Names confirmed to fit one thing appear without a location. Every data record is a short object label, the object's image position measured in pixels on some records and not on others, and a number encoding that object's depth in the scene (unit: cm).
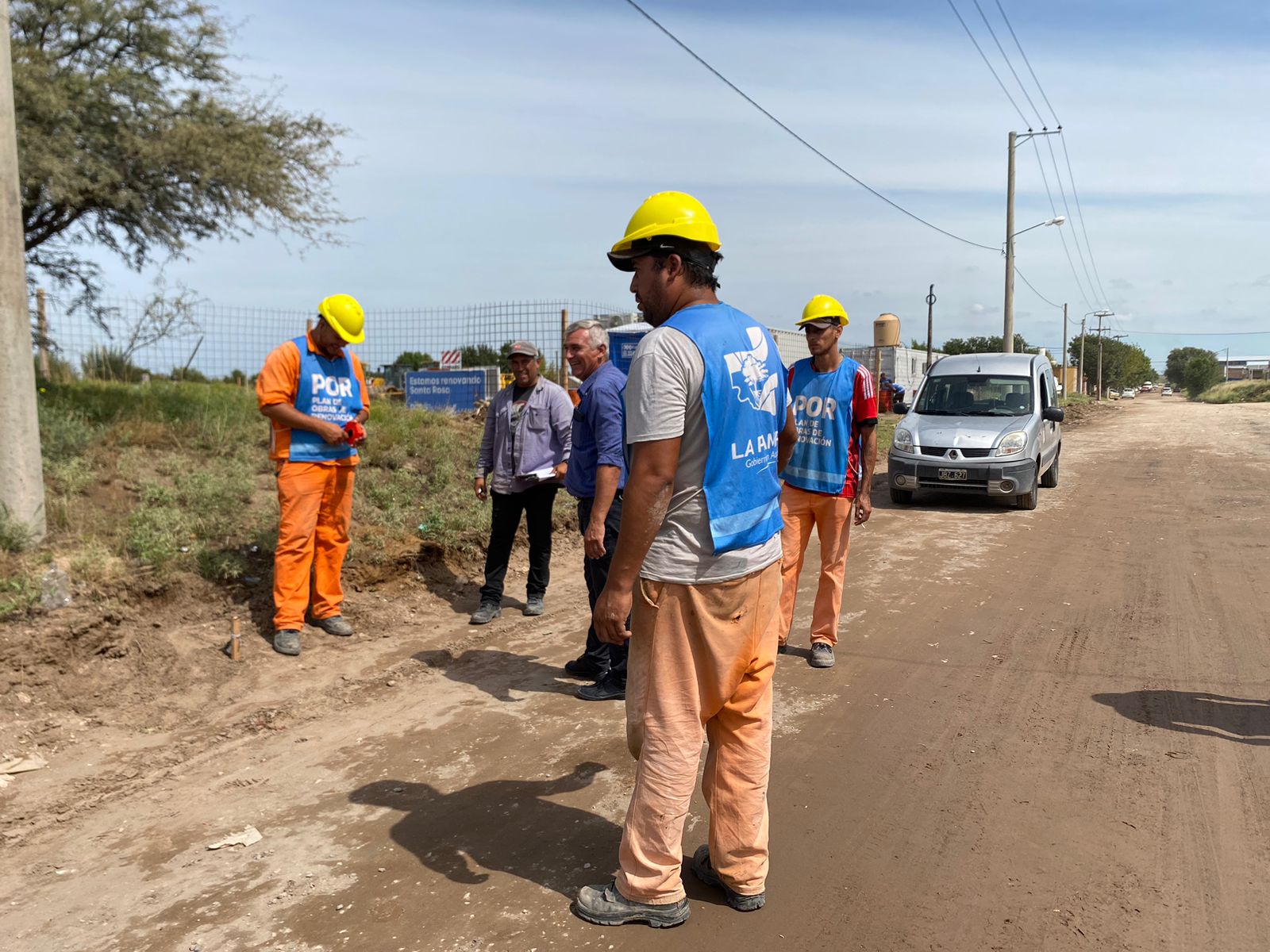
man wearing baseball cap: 666
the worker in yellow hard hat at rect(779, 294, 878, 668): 565
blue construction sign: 1677
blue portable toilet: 1283
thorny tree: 1030
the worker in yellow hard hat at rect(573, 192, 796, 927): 285
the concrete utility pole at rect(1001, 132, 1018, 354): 2800
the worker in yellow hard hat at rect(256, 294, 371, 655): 591
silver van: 1153
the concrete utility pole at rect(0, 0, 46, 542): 612
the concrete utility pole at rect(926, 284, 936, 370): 4157
